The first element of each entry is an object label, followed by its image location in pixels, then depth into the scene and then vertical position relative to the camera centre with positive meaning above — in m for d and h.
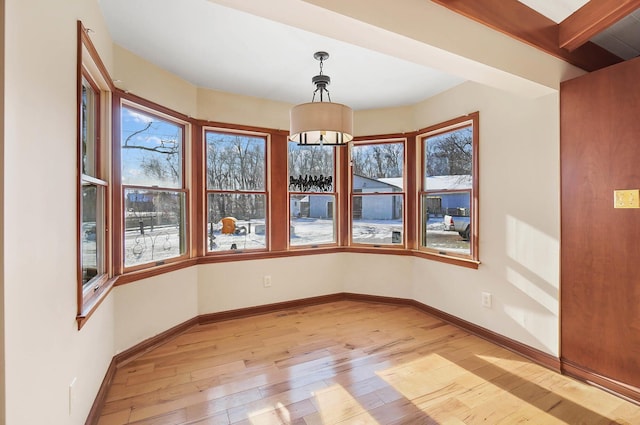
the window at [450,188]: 3.19 +0.27
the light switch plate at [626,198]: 1.94 +0.08
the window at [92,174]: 1.67 +0.29
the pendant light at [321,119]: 2.12 +0.68
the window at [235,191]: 3.43 +0.27
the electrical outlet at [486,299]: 2.94 -0.86
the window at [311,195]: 3.88 +0.24
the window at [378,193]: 3.97 +0.27
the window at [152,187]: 2.62 +0.26
